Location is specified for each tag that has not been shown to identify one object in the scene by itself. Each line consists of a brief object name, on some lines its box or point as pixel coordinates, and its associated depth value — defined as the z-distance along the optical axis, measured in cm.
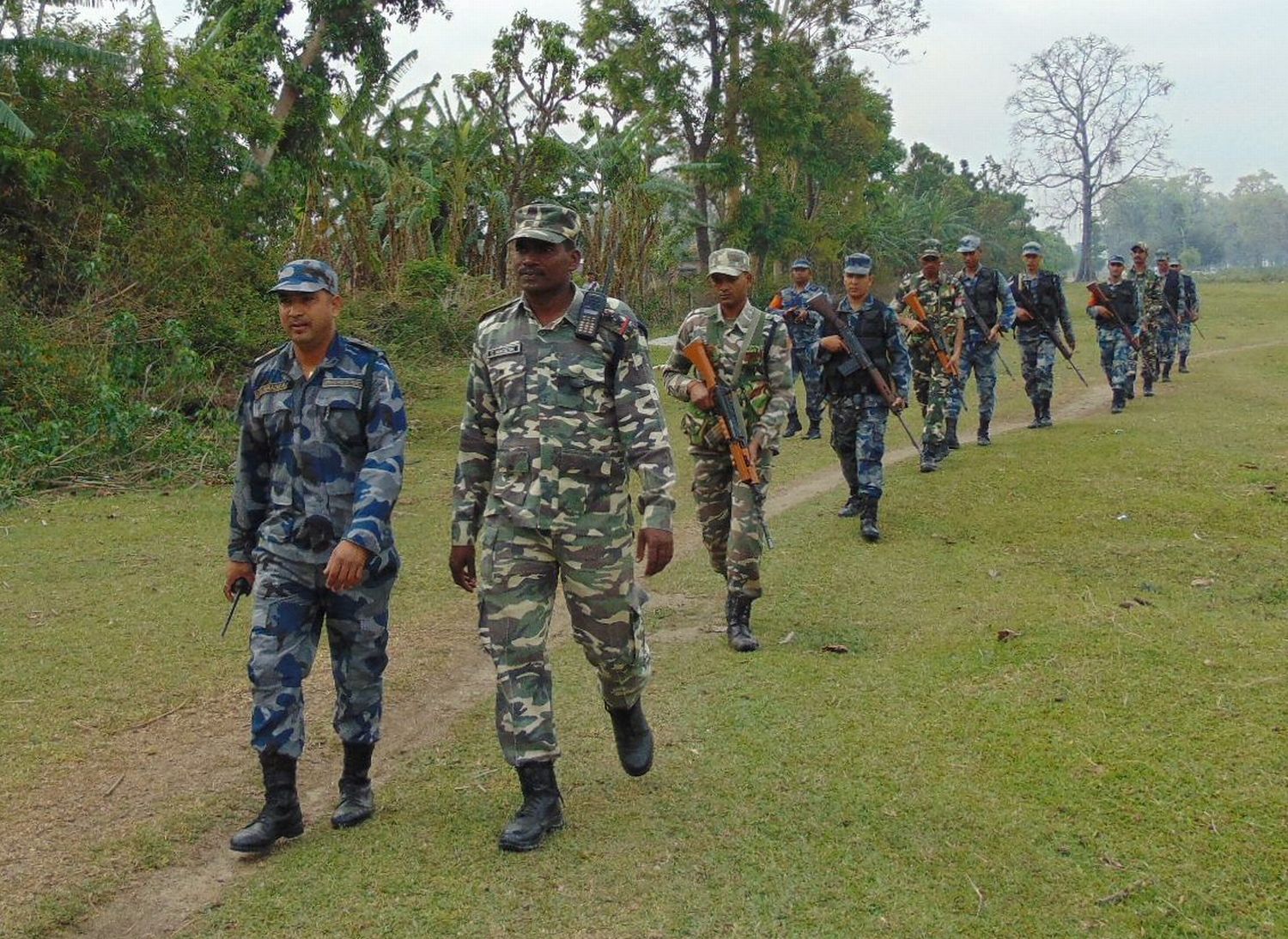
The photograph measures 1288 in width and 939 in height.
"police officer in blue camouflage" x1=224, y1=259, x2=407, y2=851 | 393
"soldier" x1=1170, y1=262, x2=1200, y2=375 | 1838
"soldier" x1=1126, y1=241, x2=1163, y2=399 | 1708
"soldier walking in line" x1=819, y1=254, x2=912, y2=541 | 857
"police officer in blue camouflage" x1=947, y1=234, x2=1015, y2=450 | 1235
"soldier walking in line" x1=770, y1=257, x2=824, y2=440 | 1198
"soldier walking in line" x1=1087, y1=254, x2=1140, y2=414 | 1509
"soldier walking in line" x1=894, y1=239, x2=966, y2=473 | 1134
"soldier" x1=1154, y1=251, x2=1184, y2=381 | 1794
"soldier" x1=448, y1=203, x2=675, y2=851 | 392
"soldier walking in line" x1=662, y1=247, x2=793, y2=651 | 618
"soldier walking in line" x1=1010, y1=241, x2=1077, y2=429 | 1347
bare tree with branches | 5459
